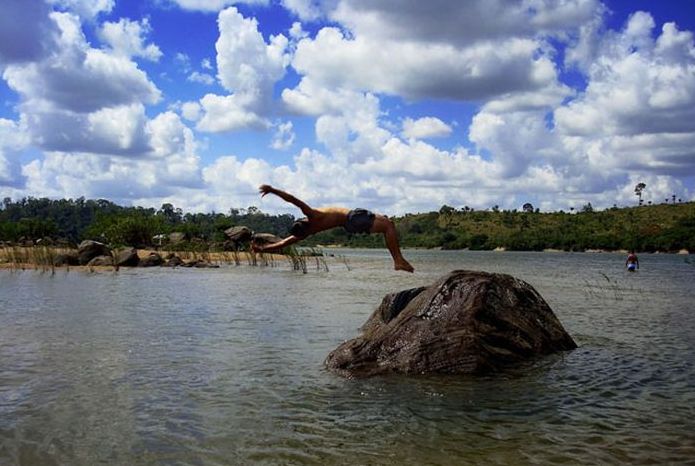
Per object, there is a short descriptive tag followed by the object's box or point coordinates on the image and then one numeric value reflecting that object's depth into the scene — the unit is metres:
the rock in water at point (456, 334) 10.94
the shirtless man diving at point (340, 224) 10.70
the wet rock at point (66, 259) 46.63
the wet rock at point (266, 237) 67.25
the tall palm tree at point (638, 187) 175.38
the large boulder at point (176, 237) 80.64
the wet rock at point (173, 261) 54.26
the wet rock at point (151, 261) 52.76
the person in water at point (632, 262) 53.45
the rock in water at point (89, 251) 49.84
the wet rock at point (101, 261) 48.47
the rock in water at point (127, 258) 51.03
